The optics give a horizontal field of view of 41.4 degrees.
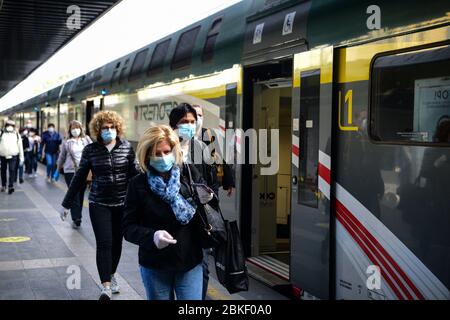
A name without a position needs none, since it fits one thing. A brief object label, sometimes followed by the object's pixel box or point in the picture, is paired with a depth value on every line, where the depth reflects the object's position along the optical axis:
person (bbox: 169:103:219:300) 4.33
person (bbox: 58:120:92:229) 9.63
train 3.97
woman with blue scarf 3.44
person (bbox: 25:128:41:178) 19.42
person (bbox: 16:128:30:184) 18.20
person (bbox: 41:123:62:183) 17.42
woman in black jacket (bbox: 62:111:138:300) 5.72
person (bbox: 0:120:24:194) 14.31
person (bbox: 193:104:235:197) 5.74
